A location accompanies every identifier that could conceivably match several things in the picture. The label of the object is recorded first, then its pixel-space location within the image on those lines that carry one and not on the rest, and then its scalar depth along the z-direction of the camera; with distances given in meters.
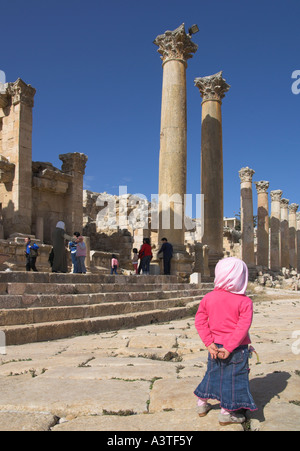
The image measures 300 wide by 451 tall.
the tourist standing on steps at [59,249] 11.60
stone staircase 7.02
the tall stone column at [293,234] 43.88
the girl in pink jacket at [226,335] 3.22
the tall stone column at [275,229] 36.62
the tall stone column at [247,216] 30.55
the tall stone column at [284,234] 39.38
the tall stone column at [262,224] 33.97
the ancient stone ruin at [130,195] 15.85
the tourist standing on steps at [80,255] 12.55
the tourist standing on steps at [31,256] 13.96
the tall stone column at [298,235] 46.38
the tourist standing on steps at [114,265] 17.80
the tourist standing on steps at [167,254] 14.80
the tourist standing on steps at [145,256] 14.62
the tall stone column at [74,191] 21.58
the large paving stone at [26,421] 2.89
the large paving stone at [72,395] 3.27
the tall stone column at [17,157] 18.16
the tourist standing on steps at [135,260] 17.67
